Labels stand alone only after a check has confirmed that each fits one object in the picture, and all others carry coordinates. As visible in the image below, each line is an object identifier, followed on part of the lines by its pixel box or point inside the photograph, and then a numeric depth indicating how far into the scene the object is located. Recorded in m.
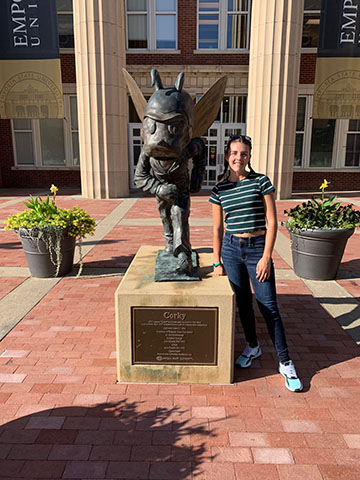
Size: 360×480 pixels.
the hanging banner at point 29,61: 13.84
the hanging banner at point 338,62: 13.50
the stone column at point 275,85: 12.24
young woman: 3.14
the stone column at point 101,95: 12.43
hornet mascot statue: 3.23
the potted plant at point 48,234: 5.76
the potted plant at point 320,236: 5.63
